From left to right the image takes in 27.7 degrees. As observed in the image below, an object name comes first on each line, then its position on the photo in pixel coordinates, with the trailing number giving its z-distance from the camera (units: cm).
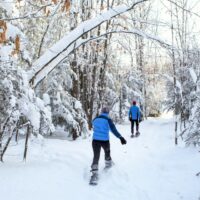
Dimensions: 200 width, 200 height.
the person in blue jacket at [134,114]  1847
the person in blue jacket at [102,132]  1024
